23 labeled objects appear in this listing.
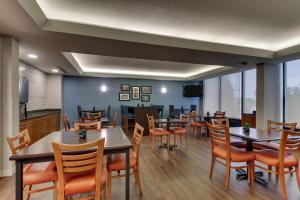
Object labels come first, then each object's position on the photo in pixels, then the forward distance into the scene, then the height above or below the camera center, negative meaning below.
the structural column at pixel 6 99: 2.89 +0.00
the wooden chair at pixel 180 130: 4.43 -0.85
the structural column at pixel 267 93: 4.96 +0.21
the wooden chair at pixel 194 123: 5.84 -0.85
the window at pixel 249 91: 6.41 +0.37
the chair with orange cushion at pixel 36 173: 1.70 -0.81
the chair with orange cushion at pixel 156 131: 4.24 -0.85
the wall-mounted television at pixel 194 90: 9.01 +0.55
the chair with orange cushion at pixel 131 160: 2.05 -0.82
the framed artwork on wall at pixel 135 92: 8.58 +0.38
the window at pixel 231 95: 7.15 +0.24
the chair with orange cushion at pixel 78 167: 1.48 -0.65
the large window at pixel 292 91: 5.07 +0.29
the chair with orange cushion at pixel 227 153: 2.42 -0.84
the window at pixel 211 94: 8.53 +0.31
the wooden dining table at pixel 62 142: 1.50 -0.53
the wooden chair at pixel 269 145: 2.89 -0.83
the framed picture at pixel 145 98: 8.74 +0.08
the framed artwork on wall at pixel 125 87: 8.41 +0.66
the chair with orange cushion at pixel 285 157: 2.16 -0.84
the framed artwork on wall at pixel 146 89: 8.76 +0.55
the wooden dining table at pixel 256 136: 2.42 -0.58
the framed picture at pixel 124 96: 8.38 +0.18
